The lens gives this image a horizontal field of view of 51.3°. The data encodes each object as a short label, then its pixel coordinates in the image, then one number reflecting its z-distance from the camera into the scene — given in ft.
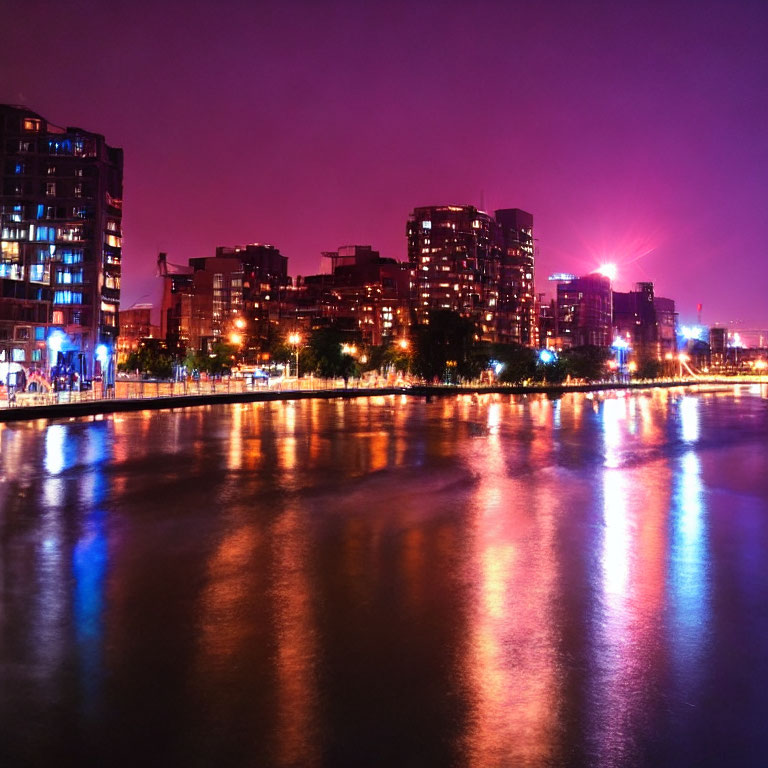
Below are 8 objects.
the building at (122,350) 575.54
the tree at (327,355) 265.75
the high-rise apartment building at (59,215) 286.87
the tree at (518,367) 301.84
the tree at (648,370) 484.33
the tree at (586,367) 380.17
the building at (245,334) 431.84
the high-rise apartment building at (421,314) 605.03
